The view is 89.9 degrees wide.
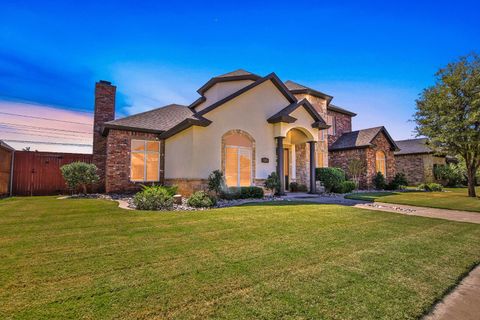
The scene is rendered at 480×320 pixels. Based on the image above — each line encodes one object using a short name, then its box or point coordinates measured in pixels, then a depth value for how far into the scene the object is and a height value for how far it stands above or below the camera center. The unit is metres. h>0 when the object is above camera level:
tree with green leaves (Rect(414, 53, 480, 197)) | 14.24 +4.03
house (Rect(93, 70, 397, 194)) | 12.25 +2.19
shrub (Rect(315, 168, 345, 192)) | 15.62 -0.13
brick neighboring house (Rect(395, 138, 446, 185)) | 26.00 +1.57
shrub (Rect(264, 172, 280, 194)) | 13.14 -0.33
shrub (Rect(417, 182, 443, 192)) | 20.14 -0.95
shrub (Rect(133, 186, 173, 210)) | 8.60 -0.88
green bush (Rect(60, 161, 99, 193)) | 12.98 +0.13
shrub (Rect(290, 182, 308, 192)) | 16.30 -0.75
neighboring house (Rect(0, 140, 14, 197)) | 13.00 +0.54
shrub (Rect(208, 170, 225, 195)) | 11.53 -0.24
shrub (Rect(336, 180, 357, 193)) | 15.83 -0.74
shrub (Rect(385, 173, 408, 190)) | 20.06 -0.59
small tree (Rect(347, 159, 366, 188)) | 19.73 +0.57
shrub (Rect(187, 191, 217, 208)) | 9.38 -0.97
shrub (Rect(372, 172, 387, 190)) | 19.66 -0.38
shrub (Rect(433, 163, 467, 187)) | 25.30 +0.19
